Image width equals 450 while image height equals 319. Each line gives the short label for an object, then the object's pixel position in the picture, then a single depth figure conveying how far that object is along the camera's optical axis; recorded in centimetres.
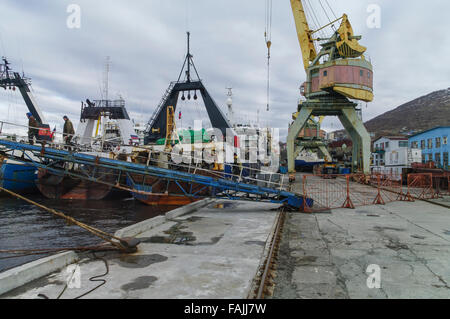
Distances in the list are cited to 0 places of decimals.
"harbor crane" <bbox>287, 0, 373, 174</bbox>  2450
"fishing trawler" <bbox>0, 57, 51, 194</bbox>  2017
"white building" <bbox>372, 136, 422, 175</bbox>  3350
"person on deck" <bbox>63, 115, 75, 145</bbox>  1579
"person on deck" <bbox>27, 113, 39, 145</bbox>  1682
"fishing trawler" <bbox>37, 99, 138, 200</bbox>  2017
